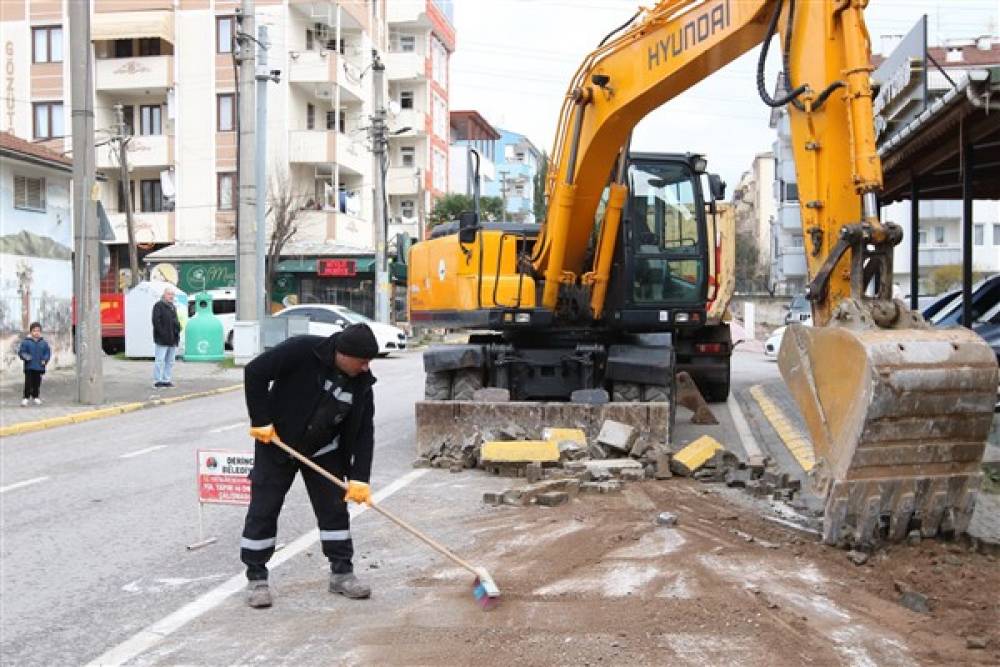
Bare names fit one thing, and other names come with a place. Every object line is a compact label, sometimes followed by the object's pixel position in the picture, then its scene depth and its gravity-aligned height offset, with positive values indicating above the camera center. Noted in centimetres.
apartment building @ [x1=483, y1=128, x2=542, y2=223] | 8419 +1279
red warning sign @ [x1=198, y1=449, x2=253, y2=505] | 702 -116
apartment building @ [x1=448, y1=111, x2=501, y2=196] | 7030 +1304
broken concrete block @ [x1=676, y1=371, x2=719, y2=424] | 1384 -131
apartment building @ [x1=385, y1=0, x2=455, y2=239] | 5531 +1163
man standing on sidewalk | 1973 -55
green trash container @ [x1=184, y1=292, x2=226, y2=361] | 2715 -73
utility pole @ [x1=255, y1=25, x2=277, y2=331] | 2438 +370
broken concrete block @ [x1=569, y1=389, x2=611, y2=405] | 1063 -93
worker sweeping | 562 -66
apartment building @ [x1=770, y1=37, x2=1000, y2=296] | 3688 +432
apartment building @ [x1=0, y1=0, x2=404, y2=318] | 4369 +857
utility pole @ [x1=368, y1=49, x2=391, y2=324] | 3622 +370
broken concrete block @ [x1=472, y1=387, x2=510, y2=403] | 1079 -92
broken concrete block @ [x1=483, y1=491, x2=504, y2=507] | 821 -153
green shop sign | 4347 +143
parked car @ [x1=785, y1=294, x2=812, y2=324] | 2894 -11
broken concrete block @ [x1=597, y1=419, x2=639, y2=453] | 966 -122
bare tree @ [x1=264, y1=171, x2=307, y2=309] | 4128 +388
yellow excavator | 578 +23
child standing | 1692 -81
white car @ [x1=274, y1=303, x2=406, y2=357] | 2938 -39
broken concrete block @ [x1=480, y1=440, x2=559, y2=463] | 946 -134
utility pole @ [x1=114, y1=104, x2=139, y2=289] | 3700 +414
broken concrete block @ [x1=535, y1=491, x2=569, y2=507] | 805 -151
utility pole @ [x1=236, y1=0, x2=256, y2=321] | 2341 +378
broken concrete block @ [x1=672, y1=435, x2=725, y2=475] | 927 -136
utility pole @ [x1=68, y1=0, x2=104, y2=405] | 1691 +141
